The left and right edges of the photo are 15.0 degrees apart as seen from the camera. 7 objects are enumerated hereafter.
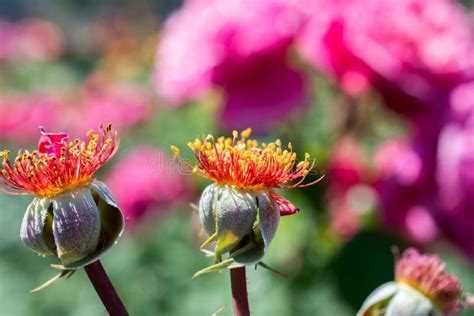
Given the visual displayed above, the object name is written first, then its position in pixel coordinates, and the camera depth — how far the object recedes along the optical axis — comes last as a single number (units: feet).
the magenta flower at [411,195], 1.88
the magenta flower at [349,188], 2.10
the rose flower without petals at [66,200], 1.17
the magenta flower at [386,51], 1.88
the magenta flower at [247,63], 1.98
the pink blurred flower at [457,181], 1.80
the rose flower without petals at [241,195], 1.18
